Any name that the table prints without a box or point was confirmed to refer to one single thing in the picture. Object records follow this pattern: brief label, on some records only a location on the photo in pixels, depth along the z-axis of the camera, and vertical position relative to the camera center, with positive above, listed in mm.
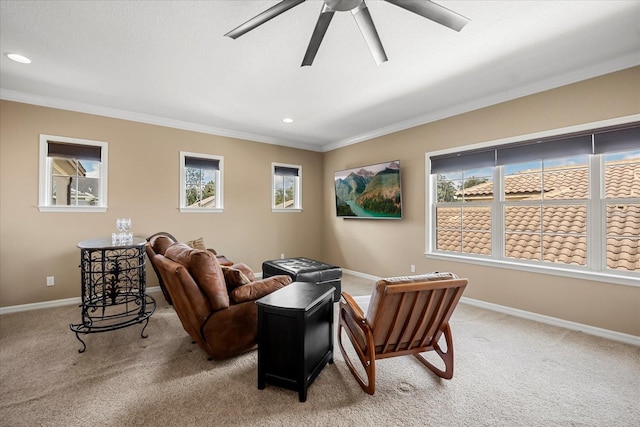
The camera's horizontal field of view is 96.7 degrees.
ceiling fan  1709 +1264
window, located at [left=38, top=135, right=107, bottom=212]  3752 +567
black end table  1903 -867
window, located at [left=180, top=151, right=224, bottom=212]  4747 +578
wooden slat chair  1868 -738
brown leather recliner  2232 -677
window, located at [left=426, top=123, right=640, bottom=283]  2885 +135
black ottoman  3662 -752
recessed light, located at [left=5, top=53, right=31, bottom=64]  2707 +1533
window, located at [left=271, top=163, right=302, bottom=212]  5814 +590
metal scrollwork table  2658 -838
